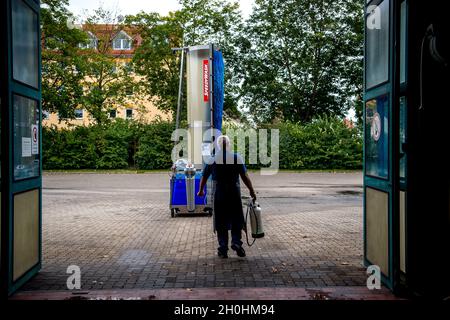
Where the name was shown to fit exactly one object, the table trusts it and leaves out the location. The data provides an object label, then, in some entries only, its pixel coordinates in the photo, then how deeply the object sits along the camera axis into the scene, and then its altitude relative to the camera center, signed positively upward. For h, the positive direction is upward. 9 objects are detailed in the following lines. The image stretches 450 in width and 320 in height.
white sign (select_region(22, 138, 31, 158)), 6.18 +0.08
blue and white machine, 12.38 +0.98
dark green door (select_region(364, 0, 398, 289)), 5.79 +0.16
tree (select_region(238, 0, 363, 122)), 43.16 +8.04
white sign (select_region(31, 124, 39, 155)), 6.52 +0.18
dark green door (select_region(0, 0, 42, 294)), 5.34 +0.12
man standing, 7.89 -0.63
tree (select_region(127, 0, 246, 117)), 43.97 +10.02
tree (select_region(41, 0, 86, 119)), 34.75 +6.28
